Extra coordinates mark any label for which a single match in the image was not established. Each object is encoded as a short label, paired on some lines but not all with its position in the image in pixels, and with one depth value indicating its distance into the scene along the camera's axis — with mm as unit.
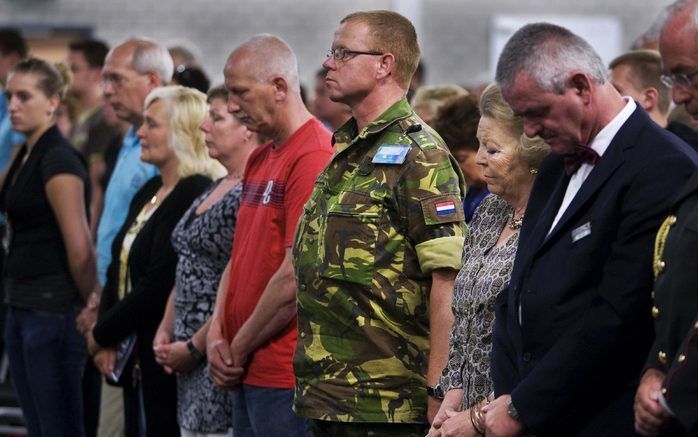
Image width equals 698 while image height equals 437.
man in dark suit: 5488
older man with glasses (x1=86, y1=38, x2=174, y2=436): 11034
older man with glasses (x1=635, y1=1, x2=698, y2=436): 4931
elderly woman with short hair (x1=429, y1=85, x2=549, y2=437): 6583
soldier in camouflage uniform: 7154
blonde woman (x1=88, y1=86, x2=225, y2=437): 10140
